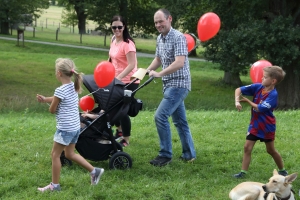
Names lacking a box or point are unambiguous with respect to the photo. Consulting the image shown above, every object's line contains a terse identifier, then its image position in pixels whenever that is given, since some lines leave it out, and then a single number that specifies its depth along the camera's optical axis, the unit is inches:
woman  247.4
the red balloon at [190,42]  256.0
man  222.1
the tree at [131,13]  1259.2
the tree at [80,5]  1241.3
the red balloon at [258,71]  224.8
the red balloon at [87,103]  238.4
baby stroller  220.8
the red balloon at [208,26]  237.5
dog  169.2
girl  189.2
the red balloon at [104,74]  210.4
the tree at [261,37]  540.7
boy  200.8
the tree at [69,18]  2107.5
